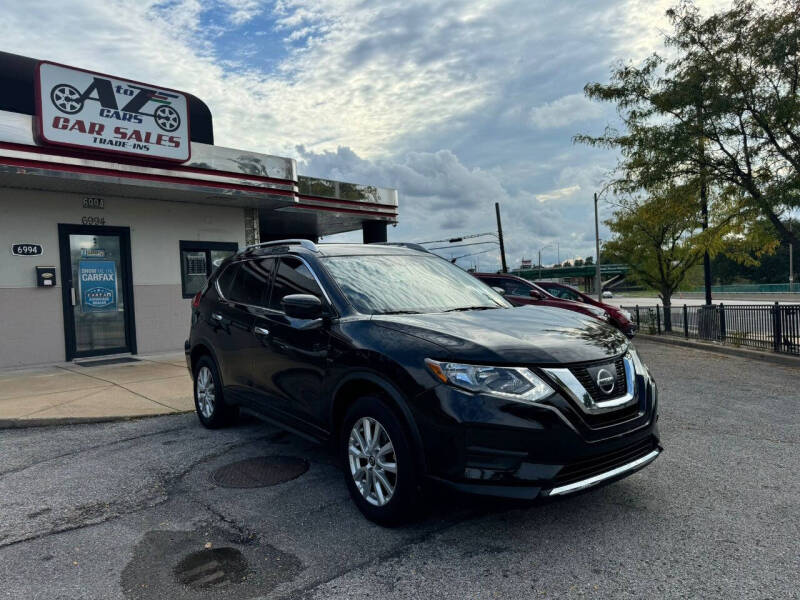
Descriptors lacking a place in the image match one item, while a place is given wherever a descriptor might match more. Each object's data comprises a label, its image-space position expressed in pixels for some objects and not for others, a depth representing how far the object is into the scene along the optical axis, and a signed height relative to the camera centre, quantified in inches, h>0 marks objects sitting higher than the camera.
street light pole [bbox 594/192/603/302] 1520.1 +126.0
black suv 120.0 -22.4
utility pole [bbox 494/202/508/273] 1865.2 +168.2
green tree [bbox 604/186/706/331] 792.3 +40.4
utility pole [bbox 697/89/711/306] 486.8 +75.6
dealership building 386.3 +76.7
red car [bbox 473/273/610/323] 514.2 -9.6
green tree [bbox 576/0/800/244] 444.1 +134.0
